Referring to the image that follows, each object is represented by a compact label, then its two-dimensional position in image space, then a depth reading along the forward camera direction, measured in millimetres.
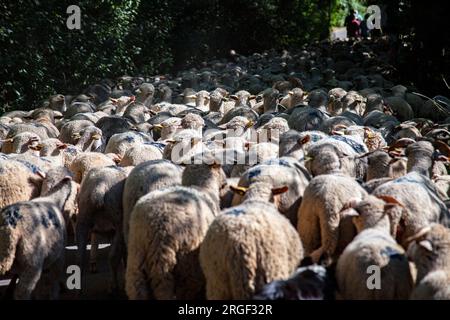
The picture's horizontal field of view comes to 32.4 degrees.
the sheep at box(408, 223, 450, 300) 5309
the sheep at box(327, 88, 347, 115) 15039
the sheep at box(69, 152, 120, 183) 9359
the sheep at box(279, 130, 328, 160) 9258
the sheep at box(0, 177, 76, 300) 6676
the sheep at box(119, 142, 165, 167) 9609
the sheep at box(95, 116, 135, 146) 12359
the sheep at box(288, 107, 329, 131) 12211
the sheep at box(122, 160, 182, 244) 7633
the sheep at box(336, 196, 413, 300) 5668
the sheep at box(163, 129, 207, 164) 9477
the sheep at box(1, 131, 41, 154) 10750
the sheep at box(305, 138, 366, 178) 8586
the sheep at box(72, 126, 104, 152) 11273
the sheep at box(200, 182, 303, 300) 5543
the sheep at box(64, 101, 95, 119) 15478
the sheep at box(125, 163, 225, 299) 6023
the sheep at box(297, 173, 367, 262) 6781
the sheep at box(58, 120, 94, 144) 12398
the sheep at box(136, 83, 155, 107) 17547
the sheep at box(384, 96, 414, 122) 15398
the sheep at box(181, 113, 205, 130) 12070
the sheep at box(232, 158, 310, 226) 7355
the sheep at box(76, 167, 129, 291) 8031
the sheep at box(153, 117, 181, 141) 11797
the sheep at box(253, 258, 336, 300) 5352
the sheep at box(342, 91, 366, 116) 15117
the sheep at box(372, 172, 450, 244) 6754
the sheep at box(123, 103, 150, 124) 13842
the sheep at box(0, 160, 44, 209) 8289
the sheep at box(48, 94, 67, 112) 16641
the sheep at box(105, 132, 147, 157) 10734
